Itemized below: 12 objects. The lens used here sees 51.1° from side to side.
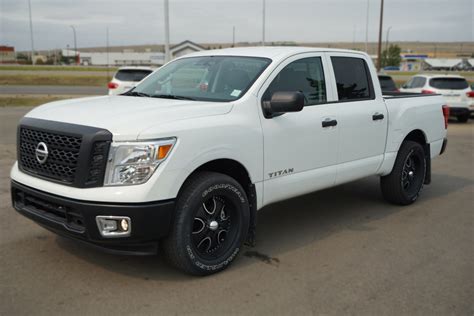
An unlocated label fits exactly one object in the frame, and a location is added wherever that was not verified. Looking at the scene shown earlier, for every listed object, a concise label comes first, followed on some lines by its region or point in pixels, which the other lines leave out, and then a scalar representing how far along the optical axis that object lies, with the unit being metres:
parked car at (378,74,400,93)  16.06
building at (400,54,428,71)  104.93
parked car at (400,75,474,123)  16.39
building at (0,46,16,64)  112.49
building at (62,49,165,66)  112.84
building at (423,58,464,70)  102.36
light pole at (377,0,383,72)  32.31
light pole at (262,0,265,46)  42.79
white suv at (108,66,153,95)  16.27
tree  95.25
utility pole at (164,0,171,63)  19.77
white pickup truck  3.67
